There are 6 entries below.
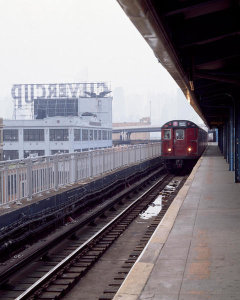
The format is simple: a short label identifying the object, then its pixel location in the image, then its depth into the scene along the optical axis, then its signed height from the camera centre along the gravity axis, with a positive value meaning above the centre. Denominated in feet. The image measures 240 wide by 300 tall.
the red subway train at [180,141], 93.66 -0.44
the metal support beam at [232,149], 64.95 -1.54
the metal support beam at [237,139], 52.39 -0.09
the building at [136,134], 549.54 +6.61
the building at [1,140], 210.10 +0.50
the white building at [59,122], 244.83 +10.57
